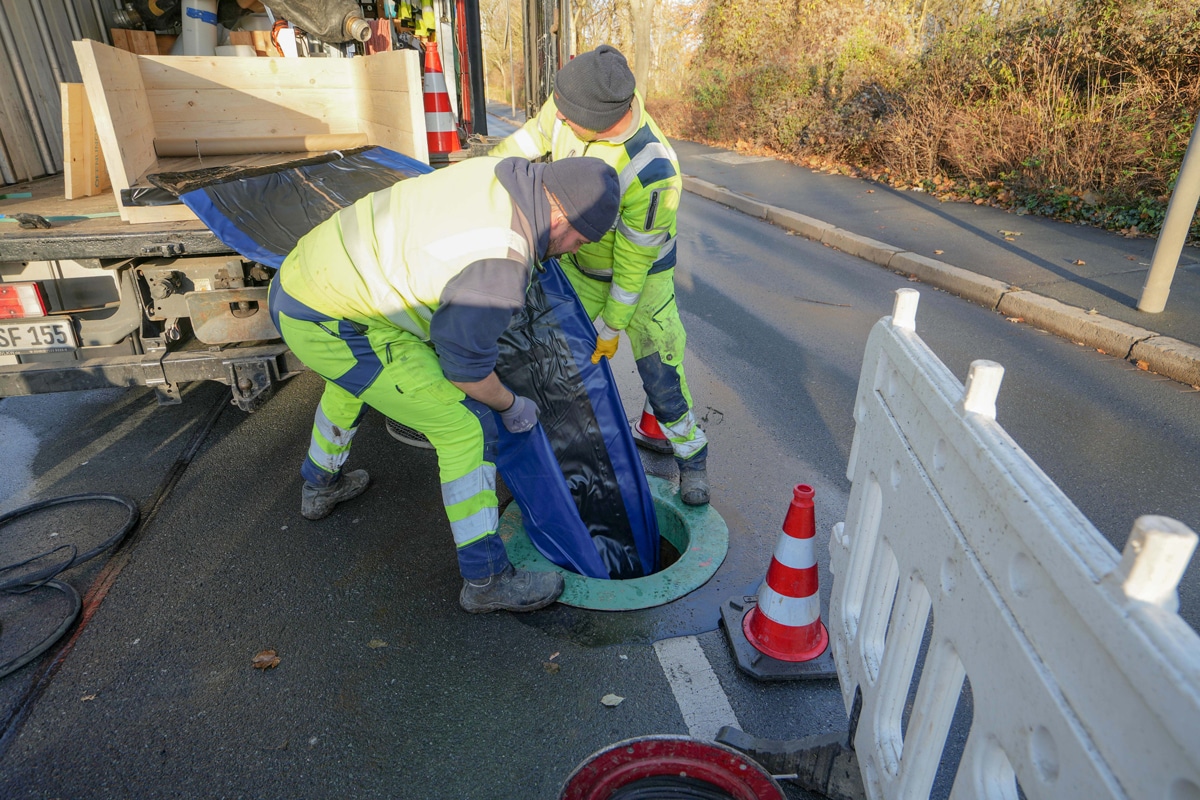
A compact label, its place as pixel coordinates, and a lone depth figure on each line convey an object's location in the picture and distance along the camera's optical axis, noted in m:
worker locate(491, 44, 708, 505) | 2.79
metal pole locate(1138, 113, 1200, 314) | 4.91
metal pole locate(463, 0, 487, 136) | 5.92
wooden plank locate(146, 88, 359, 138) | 4.25
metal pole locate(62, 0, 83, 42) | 4.56
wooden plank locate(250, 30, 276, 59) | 5.53
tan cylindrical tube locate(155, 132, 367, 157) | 4.36
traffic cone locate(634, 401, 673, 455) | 3.78
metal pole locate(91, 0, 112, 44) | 4.82
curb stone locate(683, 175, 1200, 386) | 4.64
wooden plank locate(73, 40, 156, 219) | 3.09
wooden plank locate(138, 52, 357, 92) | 4.10
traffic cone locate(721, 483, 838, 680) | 2.30
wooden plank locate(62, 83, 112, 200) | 3.50
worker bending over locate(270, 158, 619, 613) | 2.14
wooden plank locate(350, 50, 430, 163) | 3.91
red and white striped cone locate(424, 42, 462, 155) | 5.10
